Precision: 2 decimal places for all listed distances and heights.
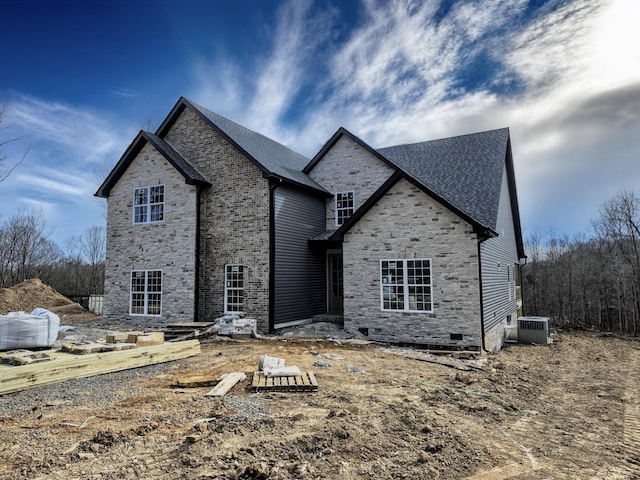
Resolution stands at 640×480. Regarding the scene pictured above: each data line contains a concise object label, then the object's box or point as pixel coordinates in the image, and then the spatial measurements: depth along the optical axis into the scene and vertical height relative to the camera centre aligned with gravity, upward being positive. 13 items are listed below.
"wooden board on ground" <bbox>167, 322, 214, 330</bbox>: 13.38 -1.39
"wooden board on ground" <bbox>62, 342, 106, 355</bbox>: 8.39 -1.34
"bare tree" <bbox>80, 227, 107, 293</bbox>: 38.12 +3.12
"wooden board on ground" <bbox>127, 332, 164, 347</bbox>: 9.77 -1.36
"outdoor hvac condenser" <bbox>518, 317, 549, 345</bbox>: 14.76 -1.95
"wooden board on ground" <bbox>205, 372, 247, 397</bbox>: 6.54 -1.80
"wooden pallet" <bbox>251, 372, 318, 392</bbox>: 6.87 -1.79
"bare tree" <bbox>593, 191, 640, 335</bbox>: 20.12 +1.18
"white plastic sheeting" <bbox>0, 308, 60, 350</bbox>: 8.79 -1.00
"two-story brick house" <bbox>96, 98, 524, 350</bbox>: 12.30 +1.85
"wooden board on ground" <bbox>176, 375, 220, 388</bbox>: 7.21 -1.81
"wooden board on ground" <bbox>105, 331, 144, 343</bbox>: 9.73 -1.31
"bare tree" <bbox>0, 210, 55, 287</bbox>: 36.47 +3.63
